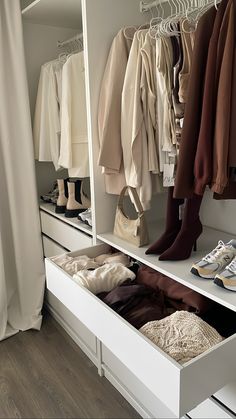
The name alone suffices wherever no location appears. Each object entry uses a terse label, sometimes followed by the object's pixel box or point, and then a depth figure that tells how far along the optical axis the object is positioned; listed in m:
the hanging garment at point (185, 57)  1.30
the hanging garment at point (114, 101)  1.59
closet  0.98
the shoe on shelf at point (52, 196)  2.38
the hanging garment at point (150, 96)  1.46
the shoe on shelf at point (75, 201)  2.10
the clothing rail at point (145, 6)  1.66
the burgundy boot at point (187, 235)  1.42
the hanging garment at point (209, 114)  1.14
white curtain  2.08
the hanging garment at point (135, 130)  1.50
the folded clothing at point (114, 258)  1.63
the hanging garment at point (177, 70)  1.34
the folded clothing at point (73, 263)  1.54
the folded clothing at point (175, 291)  1.27
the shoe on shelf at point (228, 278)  1.14
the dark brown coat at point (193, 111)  1.18
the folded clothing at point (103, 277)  1.40
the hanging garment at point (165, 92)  1.38
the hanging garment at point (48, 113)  2.15
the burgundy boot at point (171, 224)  1.52
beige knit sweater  1.01
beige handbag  1.58
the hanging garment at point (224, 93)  1.09
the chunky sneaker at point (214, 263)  1.24
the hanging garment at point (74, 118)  1.94
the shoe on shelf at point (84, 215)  1.95
